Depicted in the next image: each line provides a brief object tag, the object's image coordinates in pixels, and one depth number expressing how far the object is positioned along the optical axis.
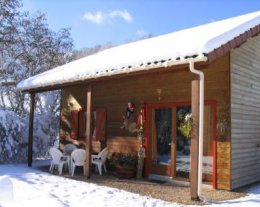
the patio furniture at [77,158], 10.20
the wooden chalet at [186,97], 7.76
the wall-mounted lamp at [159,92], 10.08
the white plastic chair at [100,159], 10.65
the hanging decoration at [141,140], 9.90
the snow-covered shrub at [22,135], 13.40
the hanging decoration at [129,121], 10.76
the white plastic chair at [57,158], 10.59
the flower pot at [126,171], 9.99
